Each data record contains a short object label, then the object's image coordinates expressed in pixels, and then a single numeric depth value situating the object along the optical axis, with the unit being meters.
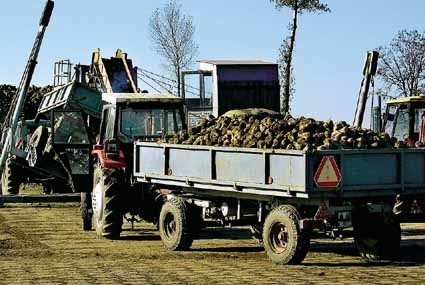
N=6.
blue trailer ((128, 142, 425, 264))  12.25
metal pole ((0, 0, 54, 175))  20.52
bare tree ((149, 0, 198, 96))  40.47
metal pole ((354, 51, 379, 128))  22.77
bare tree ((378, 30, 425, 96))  43.66
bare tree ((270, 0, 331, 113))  36.91
